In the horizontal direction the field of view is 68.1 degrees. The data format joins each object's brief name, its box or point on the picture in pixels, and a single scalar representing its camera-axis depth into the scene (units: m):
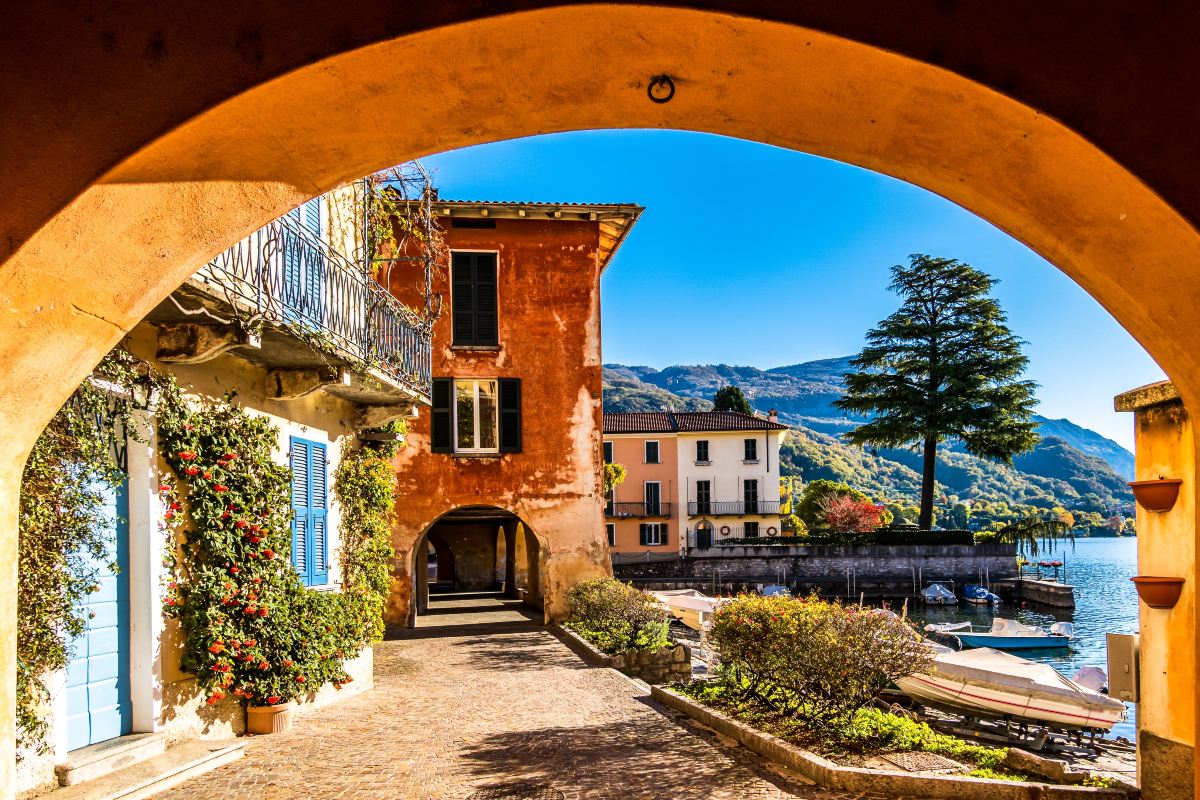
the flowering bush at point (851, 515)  57.41
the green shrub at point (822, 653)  9.20
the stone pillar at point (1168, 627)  6.25
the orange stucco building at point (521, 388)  22.62
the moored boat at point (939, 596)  44.22
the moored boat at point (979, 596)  44.20
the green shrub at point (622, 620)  16.70
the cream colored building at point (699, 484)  57.31
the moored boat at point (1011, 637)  30.95
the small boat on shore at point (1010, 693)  16.86
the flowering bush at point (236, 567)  8.52
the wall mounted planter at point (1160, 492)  6.58
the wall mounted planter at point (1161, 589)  6.19
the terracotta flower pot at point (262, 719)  9.42
